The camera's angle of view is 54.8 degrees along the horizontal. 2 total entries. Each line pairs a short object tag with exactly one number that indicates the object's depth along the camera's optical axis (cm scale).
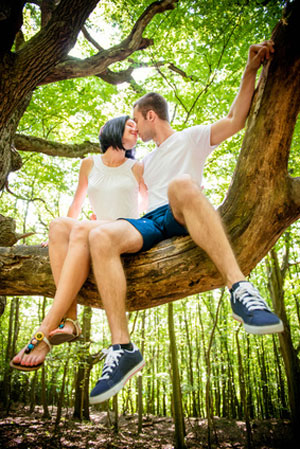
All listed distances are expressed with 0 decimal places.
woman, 200
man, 167
